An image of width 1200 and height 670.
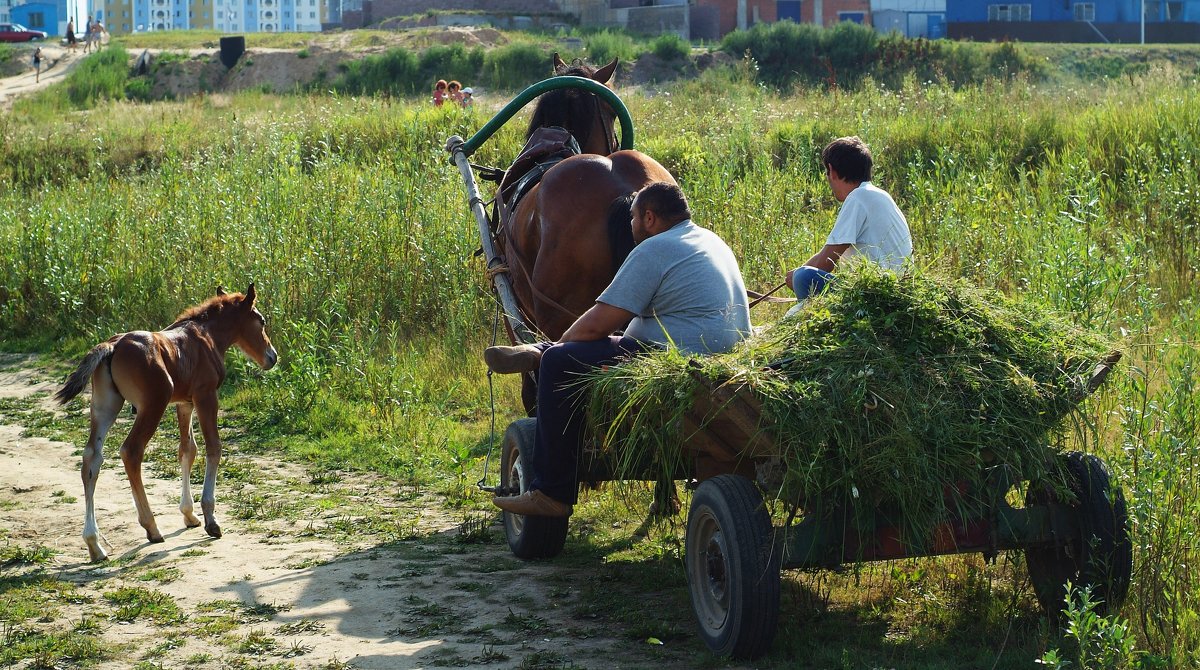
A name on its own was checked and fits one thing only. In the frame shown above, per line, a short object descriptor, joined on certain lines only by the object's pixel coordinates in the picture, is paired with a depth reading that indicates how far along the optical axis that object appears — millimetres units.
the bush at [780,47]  39438
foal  6293
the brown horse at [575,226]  6699
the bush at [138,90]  39000
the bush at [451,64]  37906
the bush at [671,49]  39344
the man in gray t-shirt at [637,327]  5211
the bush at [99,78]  35150
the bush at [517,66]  35938
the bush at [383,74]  37875
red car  62656
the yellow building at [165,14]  148750
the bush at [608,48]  38438
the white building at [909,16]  55125
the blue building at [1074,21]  51438
